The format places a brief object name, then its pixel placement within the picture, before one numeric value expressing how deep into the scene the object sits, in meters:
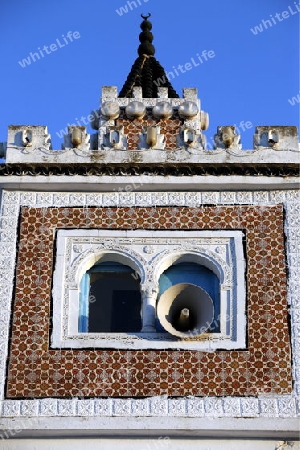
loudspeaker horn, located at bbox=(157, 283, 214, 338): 14.79
